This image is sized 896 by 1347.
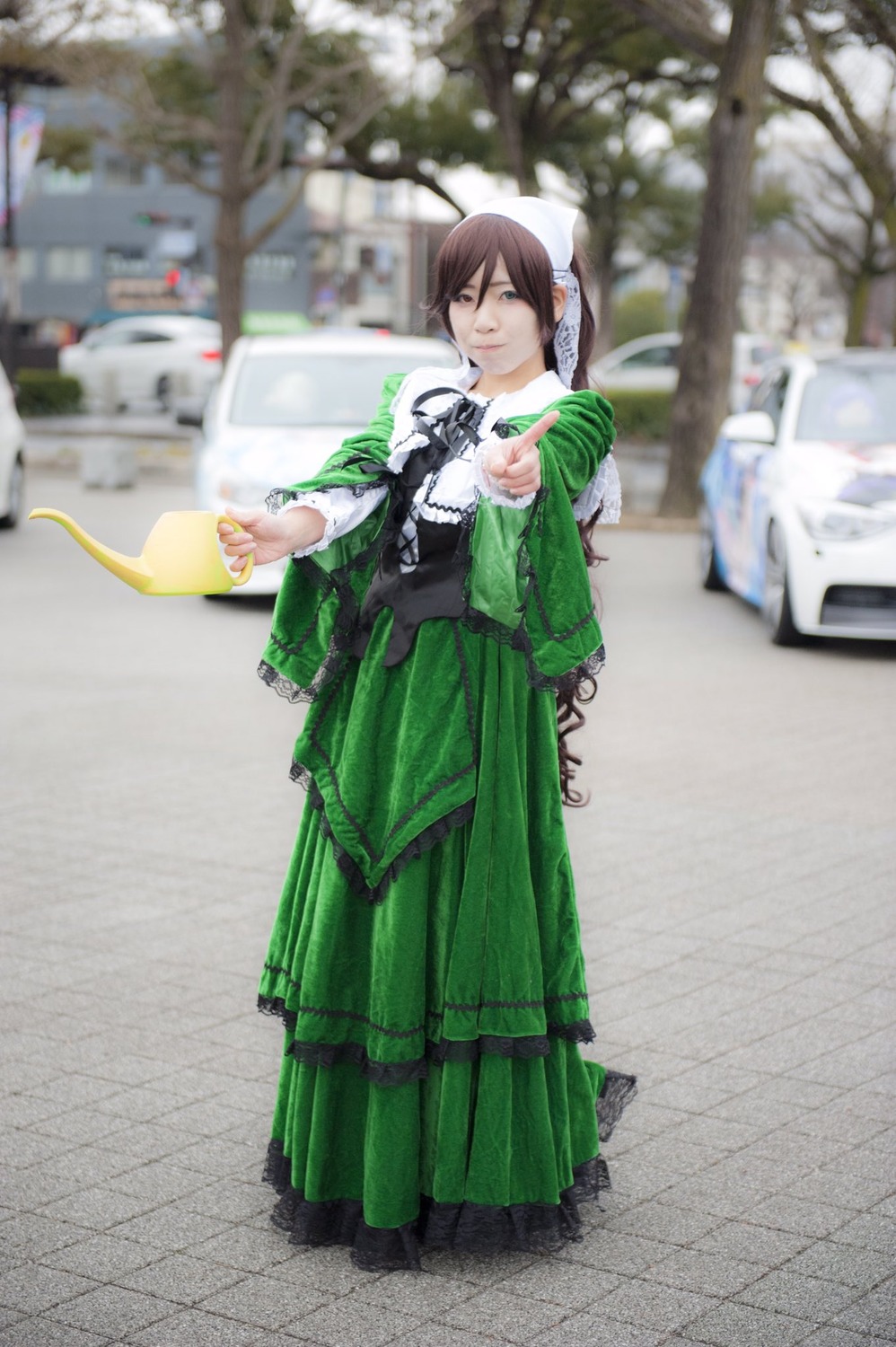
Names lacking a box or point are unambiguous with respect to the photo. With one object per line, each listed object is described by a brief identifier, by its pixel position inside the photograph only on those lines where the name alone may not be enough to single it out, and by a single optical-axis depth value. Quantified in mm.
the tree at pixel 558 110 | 23250
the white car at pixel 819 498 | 9297
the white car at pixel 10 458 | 13547
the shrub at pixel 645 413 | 27844
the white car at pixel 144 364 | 32844
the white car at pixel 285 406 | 10586
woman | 2846
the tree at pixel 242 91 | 20484
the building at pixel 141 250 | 60688
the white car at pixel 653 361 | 30812
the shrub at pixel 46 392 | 29547
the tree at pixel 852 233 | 30828
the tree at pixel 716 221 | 15266
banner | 22781
